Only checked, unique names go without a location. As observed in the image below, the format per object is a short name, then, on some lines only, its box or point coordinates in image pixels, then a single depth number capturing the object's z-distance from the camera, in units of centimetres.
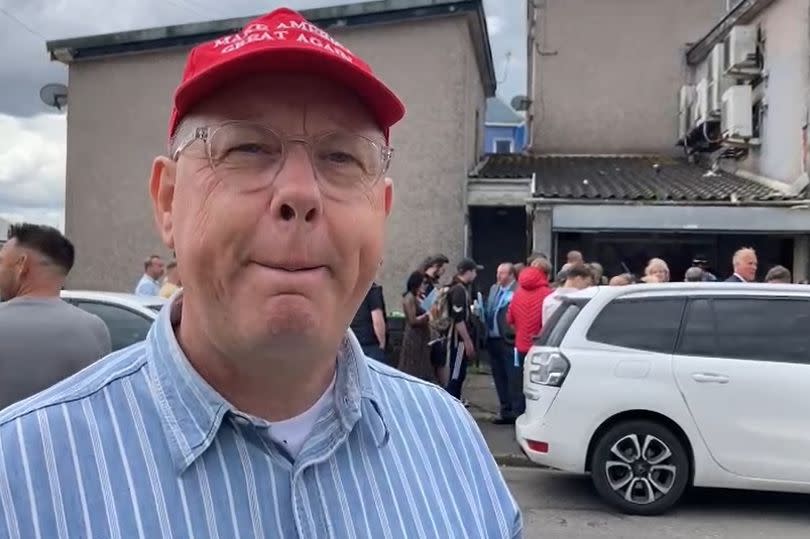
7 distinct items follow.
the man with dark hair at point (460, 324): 991
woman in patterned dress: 977
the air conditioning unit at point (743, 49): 1510
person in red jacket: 924
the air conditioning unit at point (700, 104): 1616
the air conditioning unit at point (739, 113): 1504
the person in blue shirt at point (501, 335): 1012
